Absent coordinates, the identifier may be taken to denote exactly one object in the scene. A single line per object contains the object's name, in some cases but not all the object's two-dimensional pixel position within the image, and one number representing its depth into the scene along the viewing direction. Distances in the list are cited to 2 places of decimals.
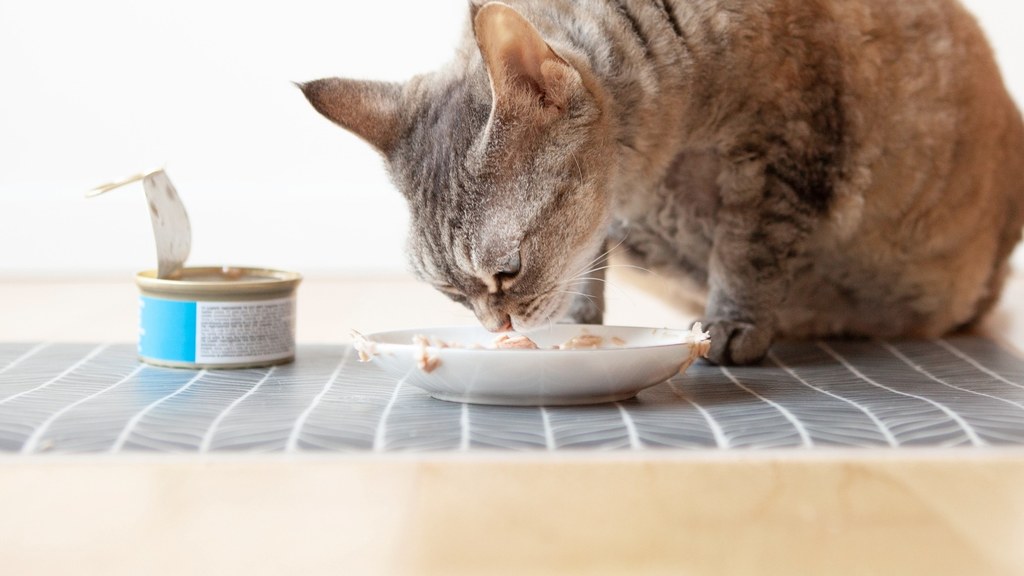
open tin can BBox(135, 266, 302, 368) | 0.74
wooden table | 0.52
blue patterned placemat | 0.61
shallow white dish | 0.64
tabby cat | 0.67
